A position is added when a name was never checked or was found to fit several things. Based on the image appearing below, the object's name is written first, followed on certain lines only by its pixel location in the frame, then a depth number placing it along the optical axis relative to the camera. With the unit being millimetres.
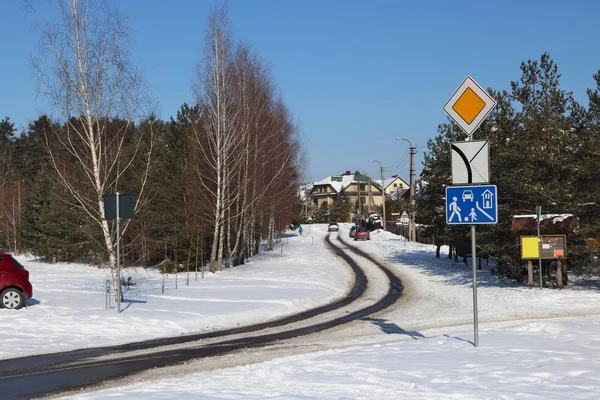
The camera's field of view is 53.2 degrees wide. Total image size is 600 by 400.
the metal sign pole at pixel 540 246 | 21131
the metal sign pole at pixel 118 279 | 15961
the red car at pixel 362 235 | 66125
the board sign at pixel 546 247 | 21500
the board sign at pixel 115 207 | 16109
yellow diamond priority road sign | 9711
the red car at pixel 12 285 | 16547
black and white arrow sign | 9438
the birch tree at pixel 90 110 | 17266
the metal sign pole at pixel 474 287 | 9330
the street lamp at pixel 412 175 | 48222
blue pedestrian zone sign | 9367
